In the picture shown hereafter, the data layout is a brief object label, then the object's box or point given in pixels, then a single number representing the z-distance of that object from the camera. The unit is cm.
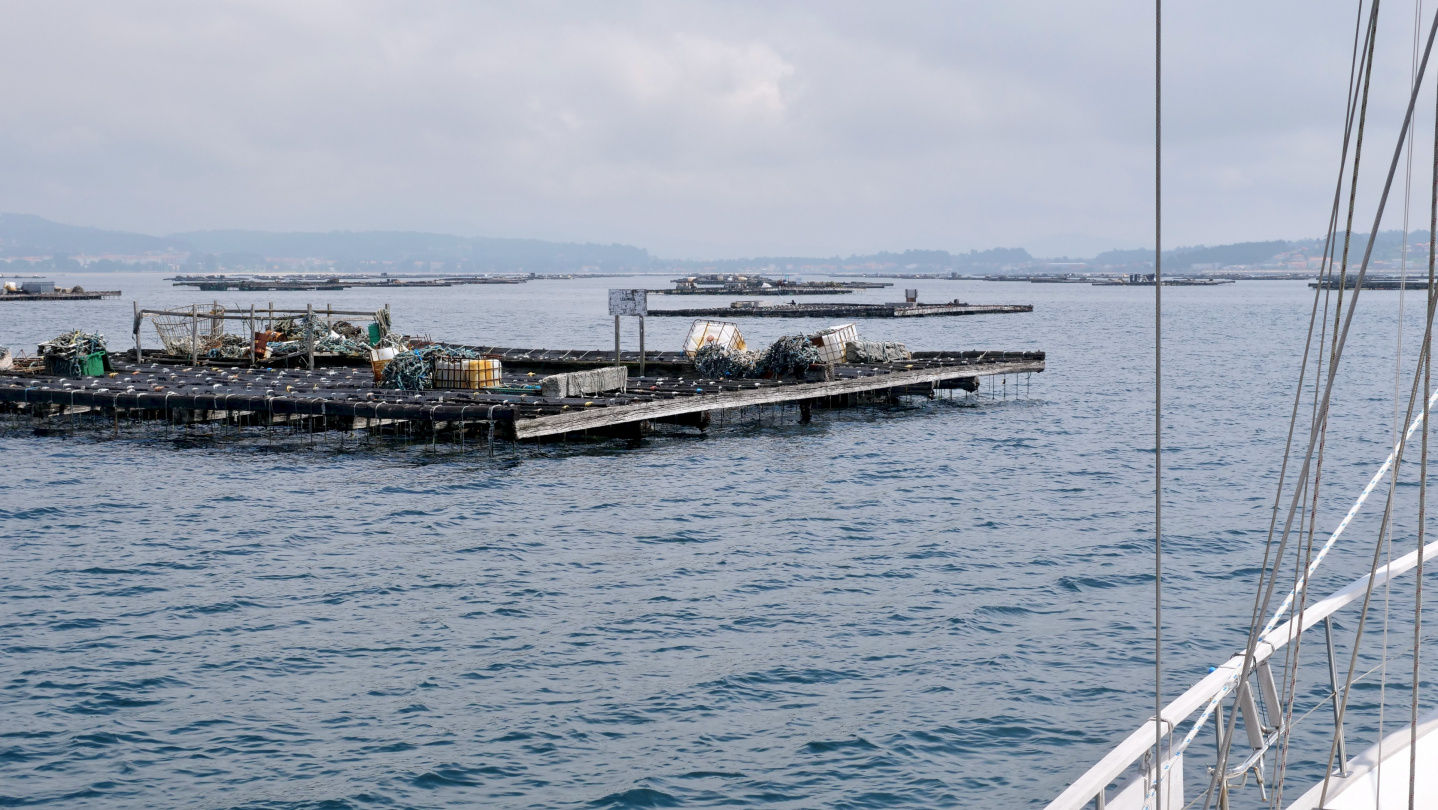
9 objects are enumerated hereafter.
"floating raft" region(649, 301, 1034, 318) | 10825
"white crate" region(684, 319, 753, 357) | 3803
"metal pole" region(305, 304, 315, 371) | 3647
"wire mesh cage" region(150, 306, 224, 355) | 4056
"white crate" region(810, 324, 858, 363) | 3512
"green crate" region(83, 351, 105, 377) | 3494
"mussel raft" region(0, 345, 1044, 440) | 2650
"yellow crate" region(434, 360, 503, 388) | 3053
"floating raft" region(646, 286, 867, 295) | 18312
